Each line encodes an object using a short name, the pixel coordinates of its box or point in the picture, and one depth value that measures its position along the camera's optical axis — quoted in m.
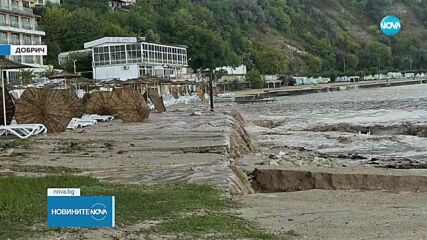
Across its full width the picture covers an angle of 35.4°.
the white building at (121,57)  93.06
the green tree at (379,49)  196.50
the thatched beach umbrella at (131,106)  36.25
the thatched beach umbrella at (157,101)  50.06
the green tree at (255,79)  150.88
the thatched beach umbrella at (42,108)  25.81
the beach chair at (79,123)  30.48
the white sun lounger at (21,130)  23.59
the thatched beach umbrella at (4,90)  22.06
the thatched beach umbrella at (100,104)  38.72
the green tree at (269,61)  164.75
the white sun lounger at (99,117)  36.38
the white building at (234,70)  144.25
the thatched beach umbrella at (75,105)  30.49
